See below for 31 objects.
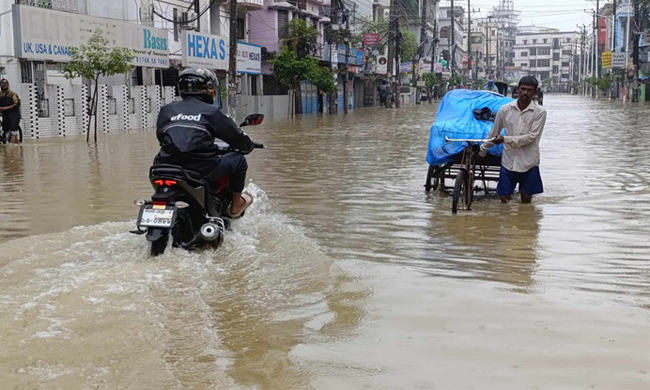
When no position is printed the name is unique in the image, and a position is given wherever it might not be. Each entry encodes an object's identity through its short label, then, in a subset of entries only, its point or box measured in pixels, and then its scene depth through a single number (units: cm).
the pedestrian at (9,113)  1888
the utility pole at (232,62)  2666
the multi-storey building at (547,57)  19662
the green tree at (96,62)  2091
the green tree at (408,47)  6925
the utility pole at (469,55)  10139
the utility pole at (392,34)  5625
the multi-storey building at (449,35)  10854
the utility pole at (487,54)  14835
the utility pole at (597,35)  10219
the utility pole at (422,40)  6945
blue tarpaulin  962
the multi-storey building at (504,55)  17859
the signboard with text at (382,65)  5936
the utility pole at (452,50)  8481
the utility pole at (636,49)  6675
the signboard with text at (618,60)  7119
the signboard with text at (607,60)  7362
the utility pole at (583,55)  14138
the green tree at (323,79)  4218
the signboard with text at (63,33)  2256
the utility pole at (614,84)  8284
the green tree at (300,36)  4441
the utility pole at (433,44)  7312
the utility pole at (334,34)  4956
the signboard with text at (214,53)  3216
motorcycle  577
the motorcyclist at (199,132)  607
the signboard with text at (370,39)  5228
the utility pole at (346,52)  4922
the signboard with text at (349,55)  5016
